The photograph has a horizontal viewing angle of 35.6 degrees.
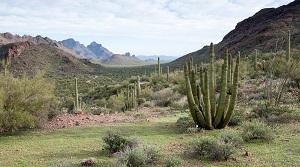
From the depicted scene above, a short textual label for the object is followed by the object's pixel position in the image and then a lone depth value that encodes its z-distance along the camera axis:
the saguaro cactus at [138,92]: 34.44
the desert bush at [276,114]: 17.14
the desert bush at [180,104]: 25.29
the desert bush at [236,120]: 17.09
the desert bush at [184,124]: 16.51
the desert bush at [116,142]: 12.81
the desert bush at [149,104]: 29.01
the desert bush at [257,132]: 13.98
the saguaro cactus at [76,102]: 27.14
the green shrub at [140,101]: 31.78
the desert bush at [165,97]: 29.15
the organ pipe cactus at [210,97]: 16.02
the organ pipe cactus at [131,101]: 29.08
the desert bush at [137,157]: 10.82
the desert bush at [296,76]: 26.09
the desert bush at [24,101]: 15.80
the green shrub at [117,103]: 30.49
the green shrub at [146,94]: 34.55
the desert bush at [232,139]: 12.57
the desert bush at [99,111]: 24.03
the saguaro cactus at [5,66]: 17.48
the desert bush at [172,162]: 10.79
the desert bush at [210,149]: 11.94
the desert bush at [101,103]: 35.30
